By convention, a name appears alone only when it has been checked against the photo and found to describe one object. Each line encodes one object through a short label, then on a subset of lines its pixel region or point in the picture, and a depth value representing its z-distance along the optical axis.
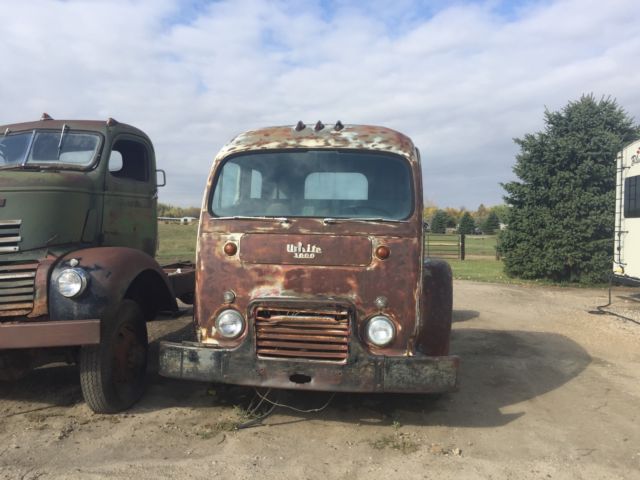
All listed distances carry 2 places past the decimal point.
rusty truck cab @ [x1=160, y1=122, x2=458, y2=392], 3.96
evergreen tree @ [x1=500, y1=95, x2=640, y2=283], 14.86
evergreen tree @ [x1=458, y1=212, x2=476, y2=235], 54.88
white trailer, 10.01
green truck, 4.12
